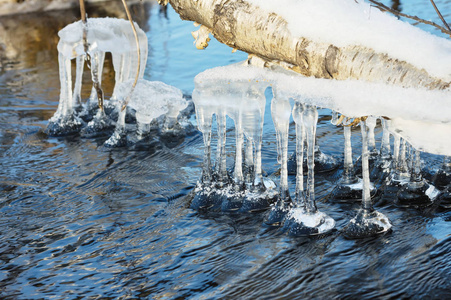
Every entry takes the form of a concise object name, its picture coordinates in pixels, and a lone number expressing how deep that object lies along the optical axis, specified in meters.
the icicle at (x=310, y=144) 7.62
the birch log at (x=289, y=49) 6.42
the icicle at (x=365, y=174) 7.46
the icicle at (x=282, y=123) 7.86
